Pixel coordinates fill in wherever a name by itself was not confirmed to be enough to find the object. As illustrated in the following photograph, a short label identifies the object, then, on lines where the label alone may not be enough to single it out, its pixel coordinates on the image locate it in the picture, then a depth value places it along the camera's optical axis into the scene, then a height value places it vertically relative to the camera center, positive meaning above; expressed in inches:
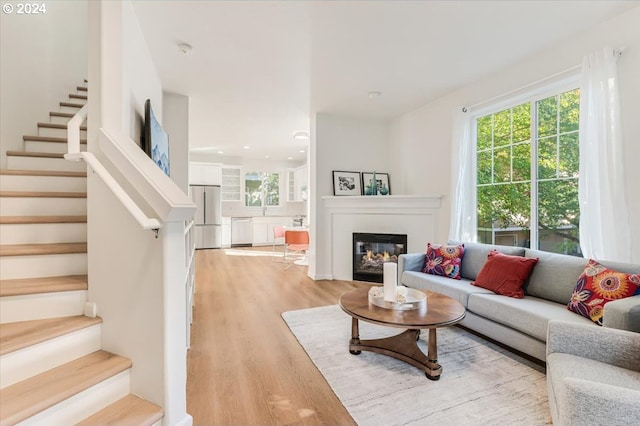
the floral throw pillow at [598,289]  73.3 -19.5
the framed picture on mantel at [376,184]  193.0 +20.0
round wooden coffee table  76.5 -27.8
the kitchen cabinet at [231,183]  344.1 +35.6
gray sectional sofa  66.7 -27.2
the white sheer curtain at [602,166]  90.8 +15.1
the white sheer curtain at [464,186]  146.3 +13.6
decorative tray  85.0 -25.7
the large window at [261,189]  355.9 +30.0
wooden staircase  46.8 -21.1
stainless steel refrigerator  312.2 -2.5
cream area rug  64.5 -43.8
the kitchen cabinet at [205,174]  318.0 +43.9
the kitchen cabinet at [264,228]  345.7 -17.0
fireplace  179.5 -24.0
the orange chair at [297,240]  219.0 -19.6
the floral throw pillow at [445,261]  125.0 -20.4
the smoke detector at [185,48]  107.3 +61.1
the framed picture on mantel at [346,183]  193.9 +20.2
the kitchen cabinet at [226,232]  331.0 -20.5
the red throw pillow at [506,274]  98.4 -21.0
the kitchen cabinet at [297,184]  342.0 +35.8
